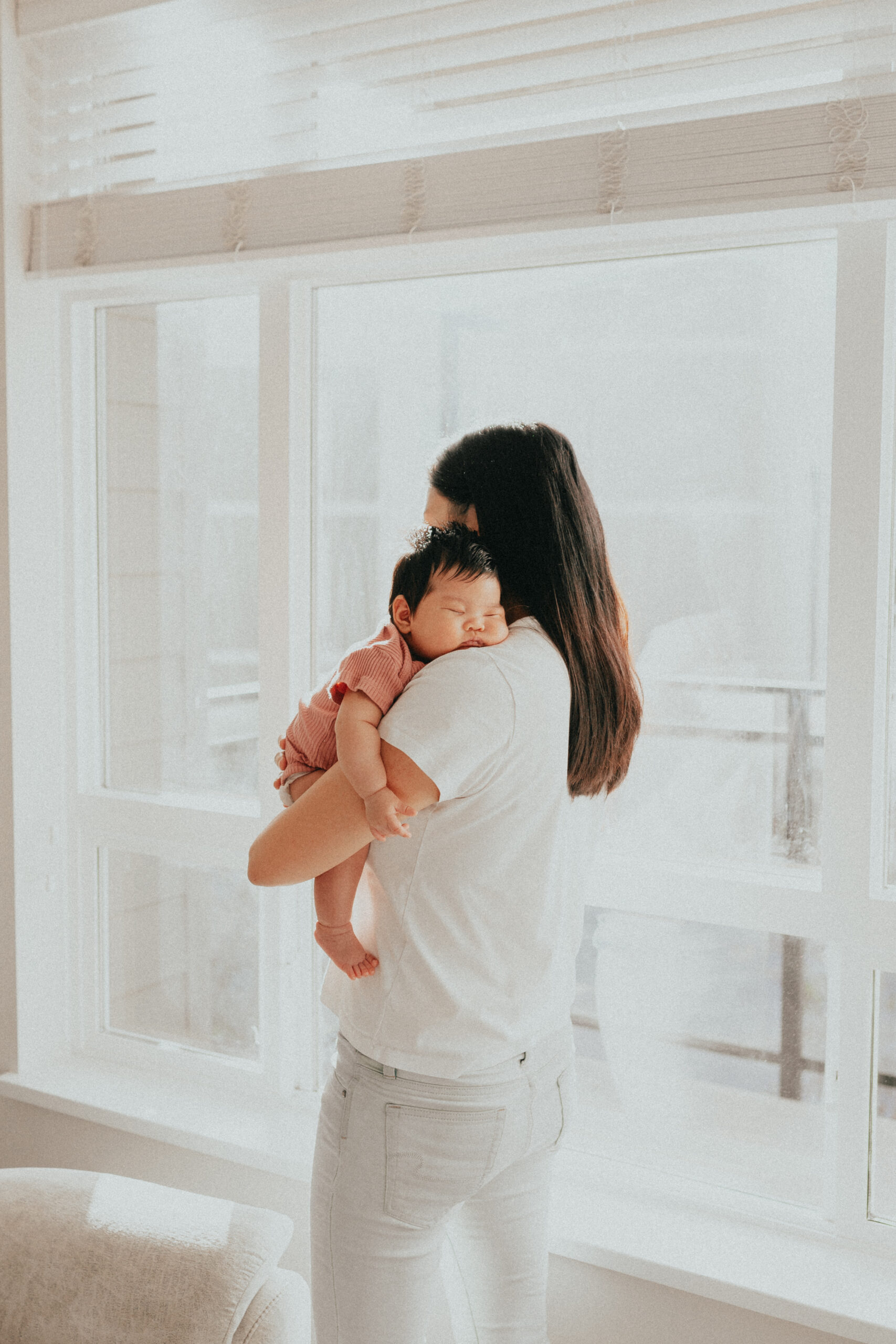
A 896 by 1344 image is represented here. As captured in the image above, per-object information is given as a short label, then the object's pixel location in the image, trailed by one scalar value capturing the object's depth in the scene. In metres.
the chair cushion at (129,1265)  1.37
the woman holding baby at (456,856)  1.16
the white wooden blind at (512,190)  1.41
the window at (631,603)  1.57
